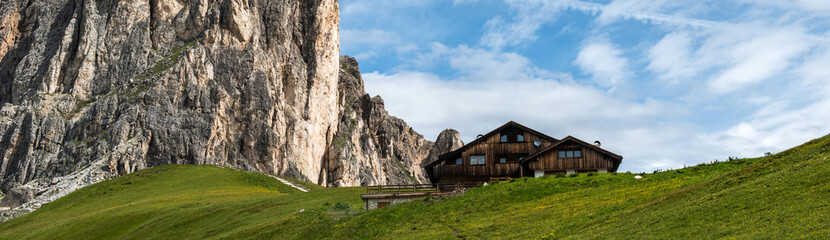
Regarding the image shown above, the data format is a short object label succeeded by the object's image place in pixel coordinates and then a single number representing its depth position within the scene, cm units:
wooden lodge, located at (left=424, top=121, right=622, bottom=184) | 7131
